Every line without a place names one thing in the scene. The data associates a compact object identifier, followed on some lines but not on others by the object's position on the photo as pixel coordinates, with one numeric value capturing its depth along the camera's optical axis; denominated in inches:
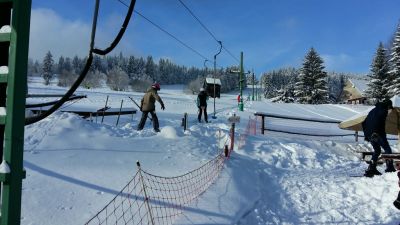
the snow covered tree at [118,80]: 4630.9
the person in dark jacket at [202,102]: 792.3
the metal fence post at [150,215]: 222.1
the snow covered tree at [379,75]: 2075.5
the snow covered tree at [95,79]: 4450.3
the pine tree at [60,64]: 6005.4
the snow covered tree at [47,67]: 4659.0
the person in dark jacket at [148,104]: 565.5
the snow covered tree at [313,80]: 2379.4
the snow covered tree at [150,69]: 5634.8
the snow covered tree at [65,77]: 4515.3
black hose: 112.0
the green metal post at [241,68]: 1186.0
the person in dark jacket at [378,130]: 419.2
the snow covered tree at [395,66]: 1815.6
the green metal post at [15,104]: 87.7
